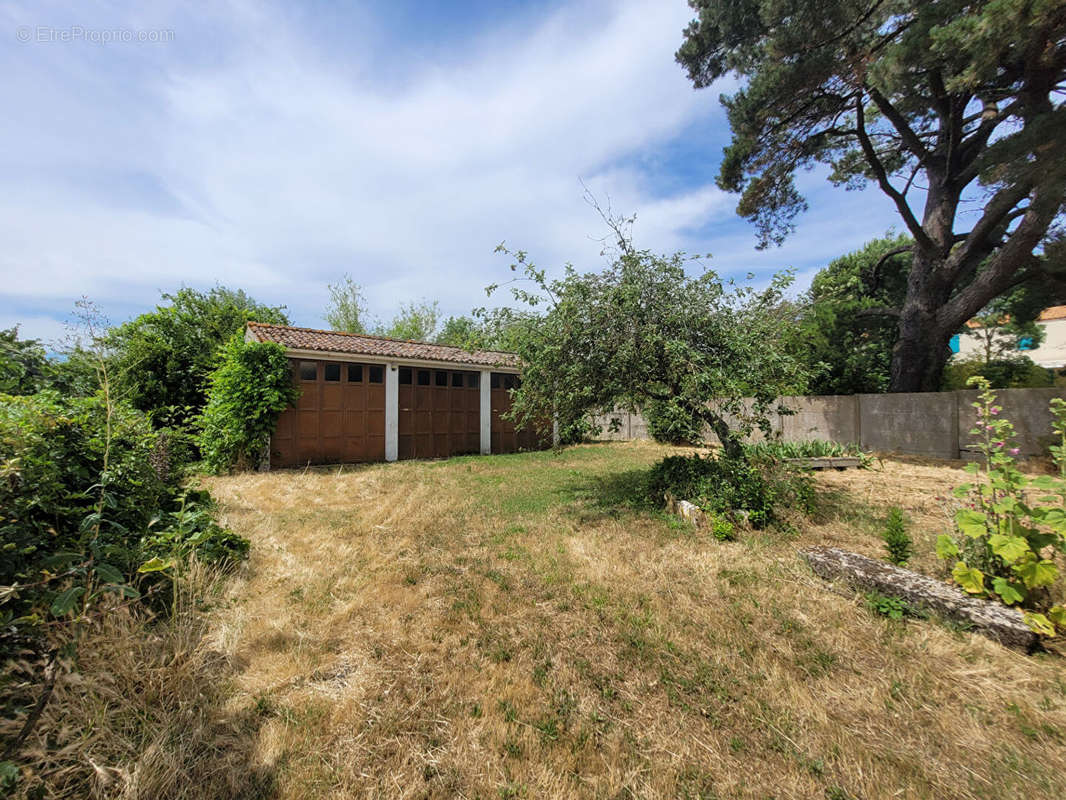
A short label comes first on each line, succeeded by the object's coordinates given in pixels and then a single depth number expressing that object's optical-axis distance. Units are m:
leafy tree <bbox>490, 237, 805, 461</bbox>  4.95
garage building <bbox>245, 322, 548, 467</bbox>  9.53
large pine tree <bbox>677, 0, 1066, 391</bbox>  6.26
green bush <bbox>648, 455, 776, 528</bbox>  4.70
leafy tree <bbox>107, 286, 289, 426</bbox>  10.09
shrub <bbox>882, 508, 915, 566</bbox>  3.40
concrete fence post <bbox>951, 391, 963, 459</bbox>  8.49
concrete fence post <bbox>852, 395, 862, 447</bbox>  10.12
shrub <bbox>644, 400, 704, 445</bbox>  4.82
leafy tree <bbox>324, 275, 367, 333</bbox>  23.78
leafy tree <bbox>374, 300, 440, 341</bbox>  25.94
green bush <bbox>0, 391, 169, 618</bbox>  1.58
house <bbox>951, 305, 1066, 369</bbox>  23.03
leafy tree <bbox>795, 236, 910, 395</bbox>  11.20
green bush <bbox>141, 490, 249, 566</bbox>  2.86
